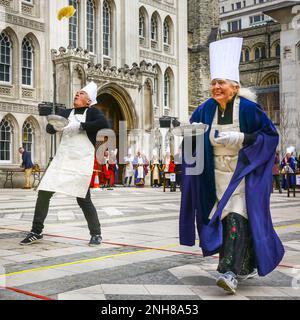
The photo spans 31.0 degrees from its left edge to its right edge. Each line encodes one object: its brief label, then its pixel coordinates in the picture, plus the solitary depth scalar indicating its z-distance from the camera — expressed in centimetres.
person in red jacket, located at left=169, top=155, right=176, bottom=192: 2220
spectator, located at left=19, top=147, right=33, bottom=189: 2241
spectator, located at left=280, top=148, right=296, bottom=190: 1999
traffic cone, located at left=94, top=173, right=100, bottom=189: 2094
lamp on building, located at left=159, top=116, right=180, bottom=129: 3146
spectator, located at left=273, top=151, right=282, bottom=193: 2225
